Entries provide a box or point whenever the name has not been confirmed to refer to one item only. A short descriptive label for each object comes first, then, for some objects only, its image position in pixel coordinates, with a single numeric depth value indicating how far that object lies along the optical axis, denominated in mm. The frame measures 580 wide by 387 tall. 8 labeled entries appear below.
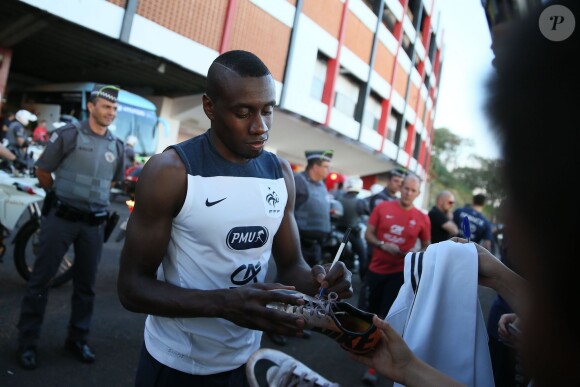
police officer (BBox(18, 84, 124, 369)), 3344
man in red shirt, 4379
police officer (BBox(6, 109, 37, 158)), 8773
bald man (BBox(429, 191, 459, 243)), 5763
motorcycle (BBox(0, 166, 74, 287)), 4430
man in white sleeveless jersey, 1533
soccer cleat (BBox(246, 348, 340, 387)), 2150
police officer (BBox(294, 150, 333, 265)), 5470
